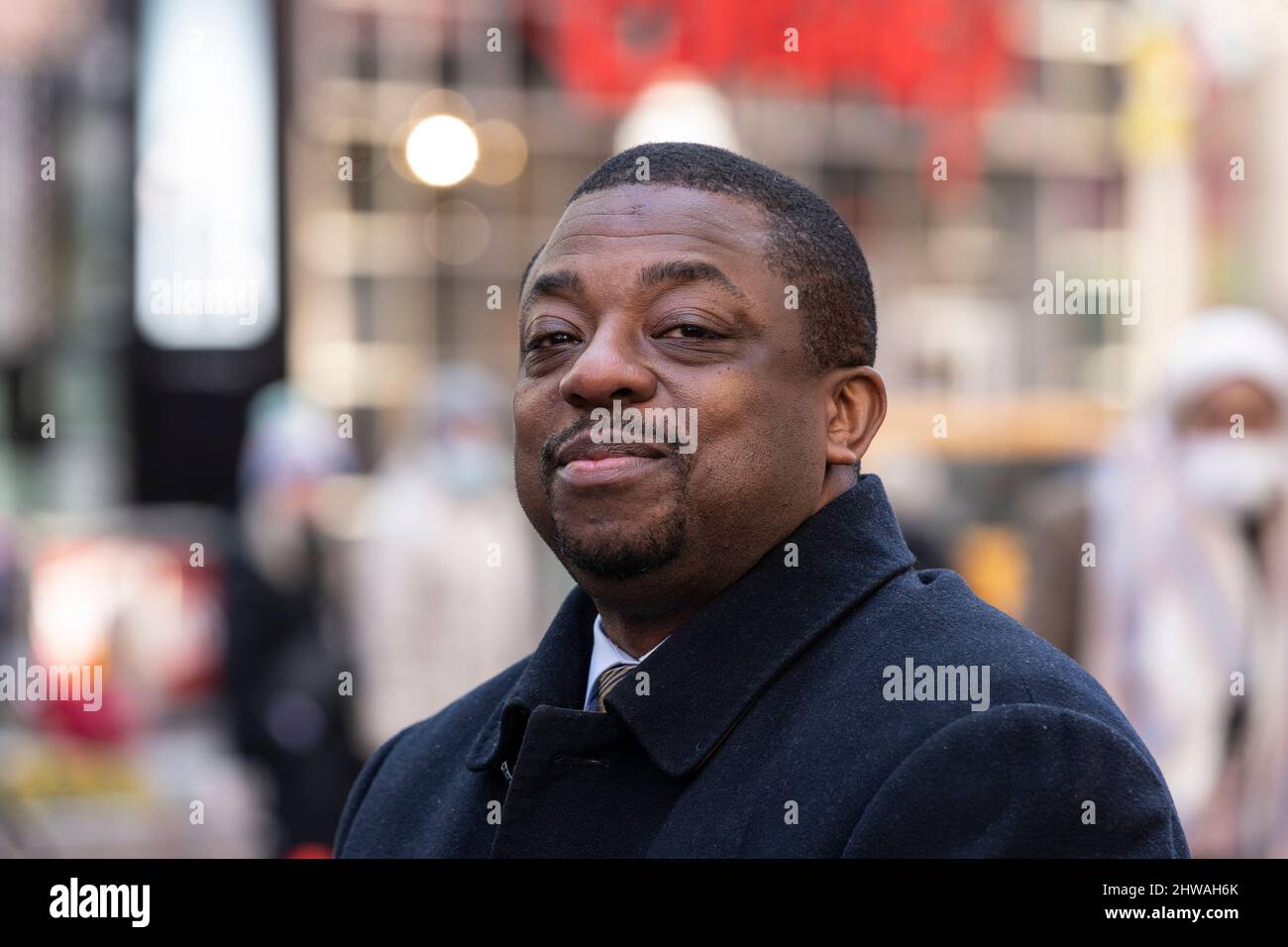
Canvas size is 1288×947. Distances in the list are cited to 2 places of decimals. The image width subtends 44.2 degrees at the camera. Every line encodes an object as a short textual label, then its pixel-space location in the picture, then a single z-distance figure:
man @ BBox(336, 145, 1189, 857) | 1.83
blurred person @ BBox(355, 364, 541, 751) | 6.91
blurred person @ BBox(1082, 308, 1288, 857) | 4.83
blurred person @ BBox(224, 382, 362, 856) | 6.40
